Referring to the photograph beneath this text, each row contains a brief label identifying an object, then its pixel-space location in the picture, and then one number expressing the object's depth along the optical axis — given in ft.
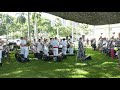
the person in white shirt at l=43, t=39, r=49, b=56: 24.20
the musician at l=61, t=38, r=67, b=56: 28.01
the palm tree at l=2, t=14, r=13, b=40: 94.49
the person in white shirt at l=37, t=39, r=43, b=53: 25.45
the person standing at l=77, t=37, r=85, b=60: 24.69
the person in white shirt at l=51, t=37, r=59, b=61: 23.83
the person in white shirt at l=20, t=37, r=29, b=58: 23.58
